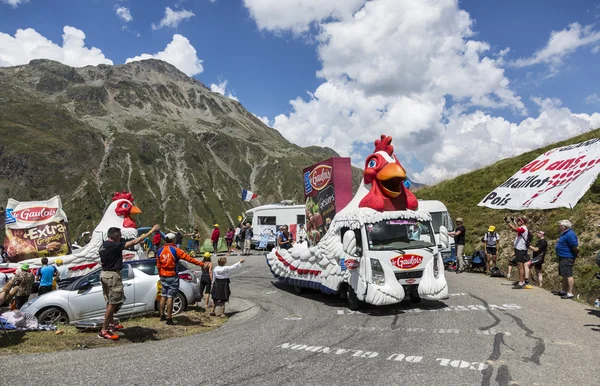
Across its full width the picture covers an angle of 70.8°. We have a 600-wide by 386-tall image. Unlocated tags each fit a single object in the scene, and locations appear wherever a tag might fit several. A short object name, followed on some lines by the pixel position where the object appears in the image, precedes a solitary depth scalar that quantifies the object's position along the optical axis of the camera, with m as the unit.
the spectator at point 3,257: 15.92
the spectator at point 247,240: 27.18
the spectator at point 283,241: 14.95
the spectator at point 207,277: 11.79
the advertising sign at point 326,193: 13.67
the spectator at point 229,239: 26.77
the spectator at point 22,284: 10.42
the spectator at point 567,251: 9.93
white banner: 16.03
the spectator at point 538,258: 11.91
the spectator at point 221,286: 10.53
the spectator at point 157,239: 19.91
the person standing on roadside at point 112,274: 7.62
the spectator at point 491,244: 15.10
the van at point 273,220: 28.89
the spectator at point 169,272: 9.31
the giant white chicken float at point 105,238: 13.34
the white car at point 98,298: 9.53
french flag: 36.81
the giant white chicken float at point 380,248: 9.59
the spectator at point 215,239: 27.55
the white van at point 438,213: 17.77
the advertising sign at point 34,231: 14.13
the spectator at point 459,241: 16.33
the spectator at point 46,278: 11.85
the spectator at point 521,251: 12.45
